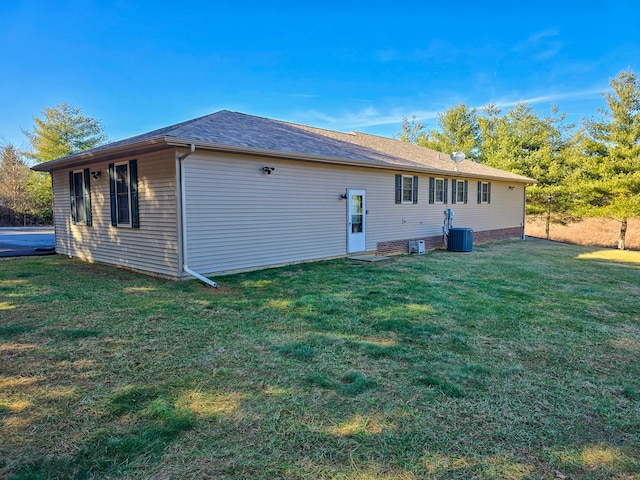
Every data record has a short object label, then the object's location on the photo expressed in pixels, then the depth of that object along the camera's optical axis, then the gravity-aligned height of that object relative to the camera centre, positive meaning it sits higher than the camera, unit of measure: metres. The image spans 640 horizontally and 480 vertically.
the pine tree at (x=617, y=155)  16.62 +2.60
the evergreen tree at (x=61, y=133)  26.03 +5.84
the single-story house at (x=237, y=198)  7.54 +0.39
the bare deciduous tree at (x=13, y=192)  25.59 +1.56
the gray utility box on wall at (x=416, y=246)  12.59 -1.12
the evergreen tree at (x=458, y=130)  31.16 +6.92
